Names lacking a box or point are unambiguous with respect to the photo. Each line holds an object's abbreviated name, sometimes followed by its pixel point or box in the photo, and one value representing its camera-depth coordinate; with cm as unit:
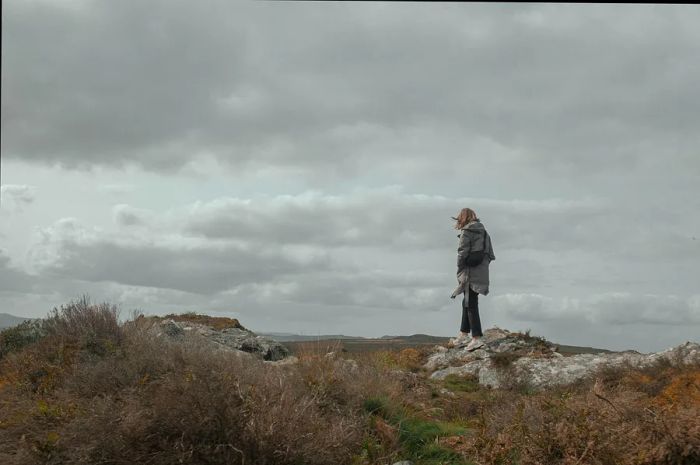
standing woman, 1566
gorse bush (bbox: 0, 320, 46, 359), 1130
